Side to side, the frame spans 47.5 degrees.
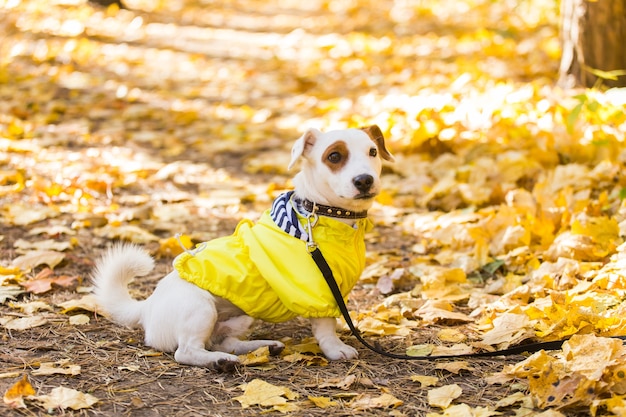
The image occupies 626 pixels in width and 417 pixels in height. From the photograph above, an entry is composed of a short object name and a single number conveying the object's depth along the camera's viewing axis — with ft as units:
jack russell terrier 9.96
